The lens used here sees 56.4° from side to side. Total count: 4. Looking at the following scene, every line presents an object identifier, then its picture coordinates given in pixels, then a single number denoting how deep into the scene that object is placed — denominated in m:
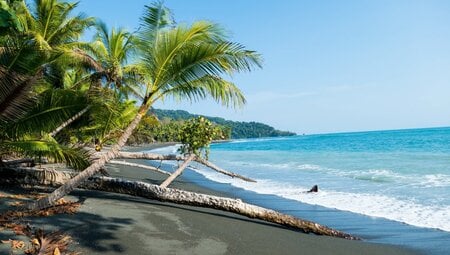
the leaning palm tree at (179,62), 7.40
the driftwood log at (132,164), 11.38
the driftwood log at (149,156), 8.74
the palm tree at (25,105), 6.09
